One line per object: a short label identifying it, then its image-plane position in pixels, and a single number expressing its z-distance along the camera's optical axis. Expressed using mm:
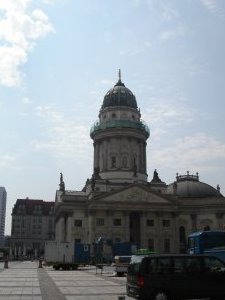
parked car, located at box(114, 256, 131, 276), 31390
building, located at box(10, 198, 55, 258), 117047
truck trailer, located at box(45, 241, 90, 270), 43115
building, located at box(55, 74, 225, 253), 62654
